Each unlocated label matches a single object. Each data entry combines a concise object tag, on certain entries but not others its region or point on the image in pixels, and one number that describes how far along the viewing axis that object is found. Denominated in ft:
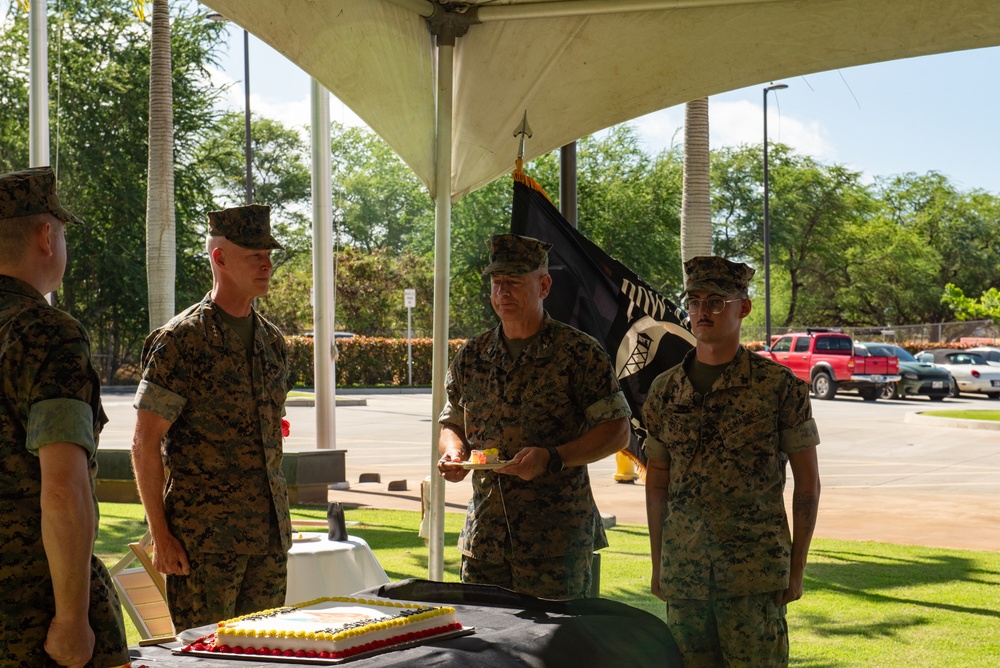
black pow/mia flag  17.24
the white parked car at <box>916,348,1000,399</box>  106.01
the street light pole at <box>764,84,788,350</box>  120.06
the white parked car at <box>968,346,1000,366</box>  111.41
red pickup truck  100.78
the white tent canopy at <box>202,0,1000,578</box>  14.20
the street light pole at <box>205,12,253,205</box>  85.97
